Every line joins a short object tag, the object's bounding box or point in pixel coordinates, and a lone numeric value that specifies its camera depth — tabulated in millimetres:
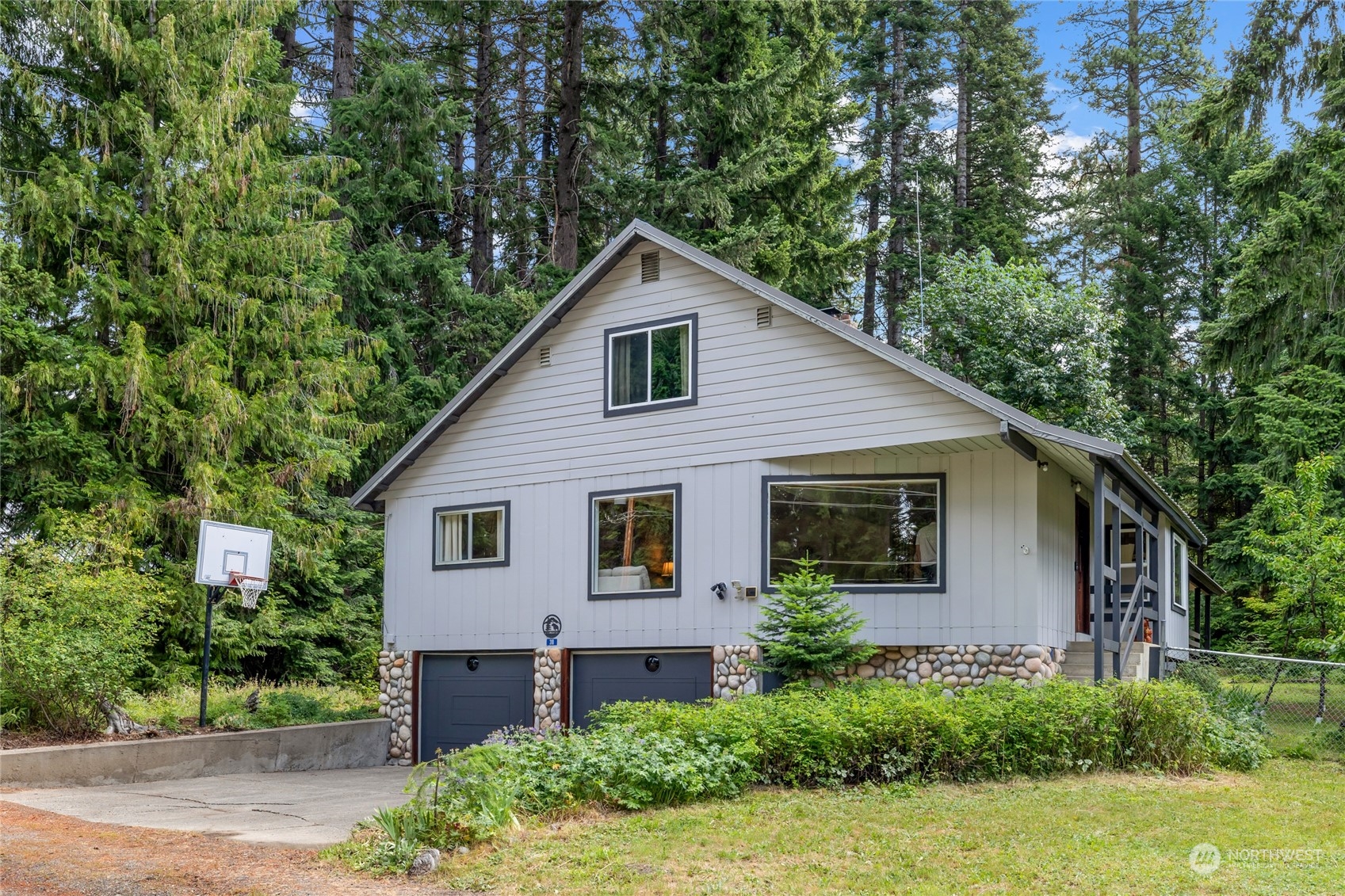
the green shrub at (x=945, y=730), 9617
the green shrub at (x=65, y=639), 12344
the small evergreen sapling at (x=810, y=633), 12445
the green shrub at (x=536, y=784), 7582
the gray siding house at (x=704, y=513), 12562
